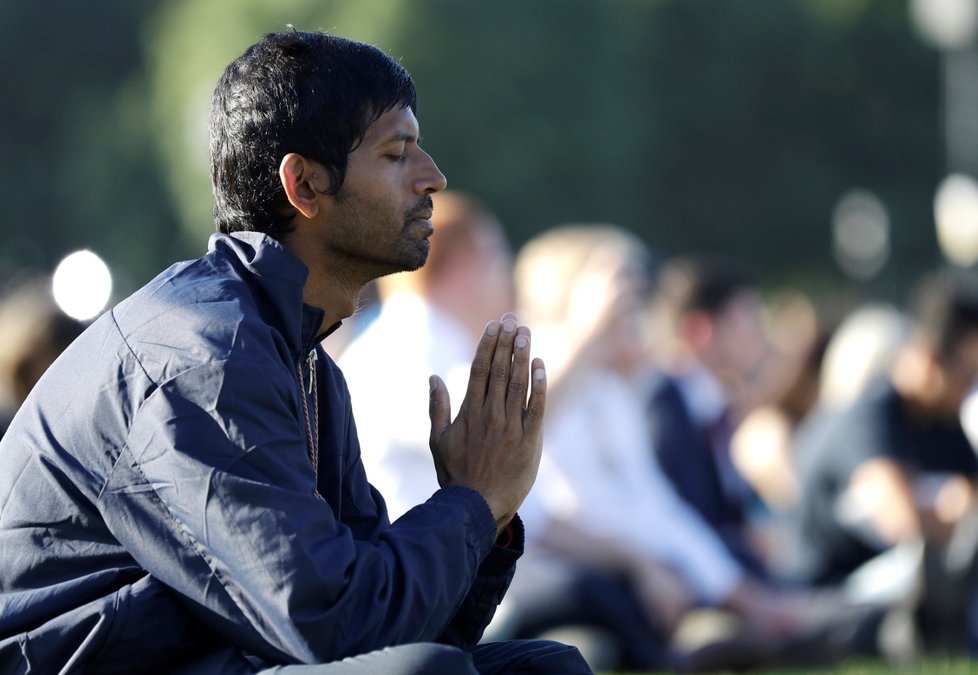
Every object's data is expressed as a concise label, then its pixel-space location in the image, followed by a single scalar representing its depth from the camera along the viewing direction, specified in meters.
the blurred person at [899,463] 15.91
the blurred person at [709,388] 16.03
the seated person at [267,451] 5.57
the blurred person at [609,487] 13.25
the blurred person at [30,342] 11.21
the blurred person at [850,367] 19.28
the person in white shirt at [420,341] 11.10
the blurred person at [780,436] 19.27
